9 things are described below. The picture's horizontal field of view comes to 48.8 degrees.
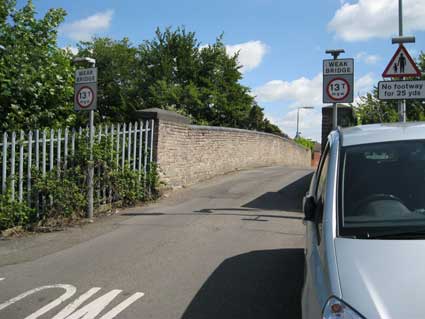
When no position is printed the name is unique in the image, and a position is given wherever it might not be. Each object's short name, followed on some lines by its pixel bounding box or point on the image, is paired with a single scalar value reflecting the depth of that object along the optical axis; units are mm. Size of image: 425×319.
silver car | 2357
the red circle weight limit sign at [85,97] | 8781
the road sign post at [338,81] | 8734
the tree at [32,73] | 11062
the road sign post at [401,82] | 8508
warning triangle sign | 8562
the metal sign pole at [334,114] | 8828
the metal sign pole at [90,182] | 8711
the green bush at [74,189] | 7785
